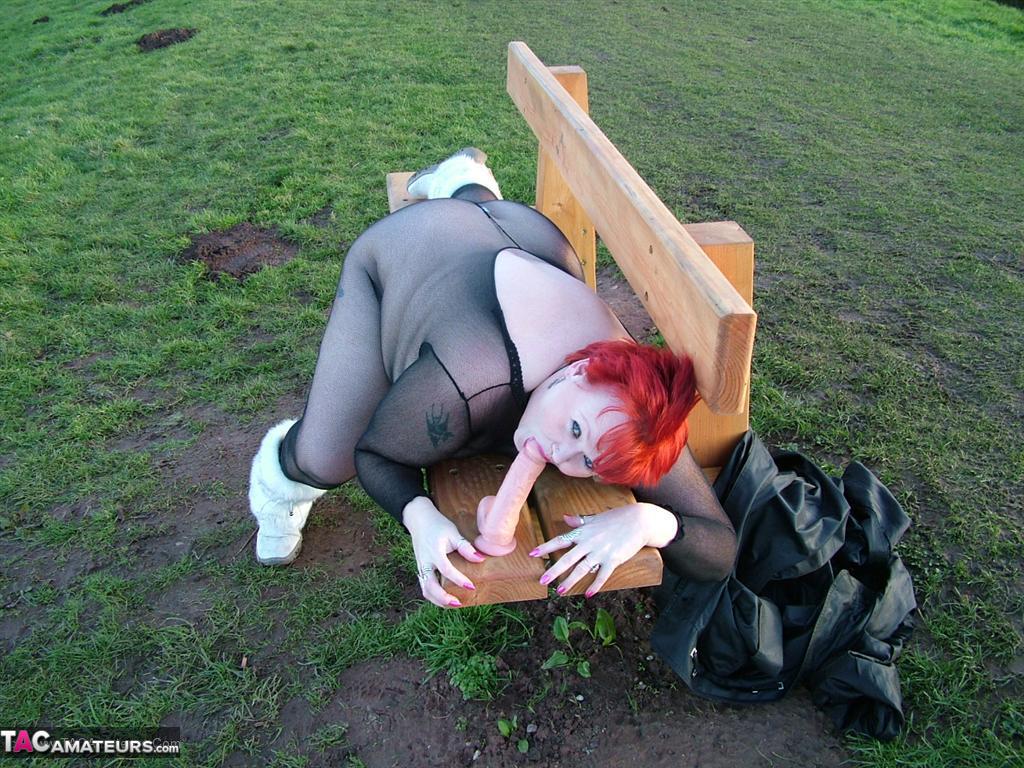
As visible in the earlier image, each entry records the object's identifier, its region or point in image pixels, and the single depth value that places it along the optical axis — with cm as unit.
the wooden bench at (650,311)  167
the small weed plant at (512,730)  235
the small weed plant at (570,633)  253
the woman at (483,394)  183
